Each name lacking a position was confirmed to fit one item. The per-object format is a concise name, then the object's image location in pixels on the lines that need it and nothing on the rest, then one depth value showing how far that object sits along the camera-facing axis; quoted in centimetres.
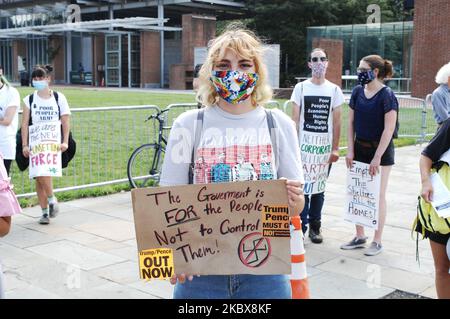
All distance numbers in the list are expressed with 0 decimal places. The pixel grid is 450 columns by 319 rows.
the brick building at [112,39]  4047
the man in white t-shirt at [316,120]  593
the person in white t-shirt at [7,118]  653
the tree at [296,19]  4138
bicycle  855
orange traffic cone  297
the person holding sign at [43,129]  671
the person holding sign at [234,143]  265
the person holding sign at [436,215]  355
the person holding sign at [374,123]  554
